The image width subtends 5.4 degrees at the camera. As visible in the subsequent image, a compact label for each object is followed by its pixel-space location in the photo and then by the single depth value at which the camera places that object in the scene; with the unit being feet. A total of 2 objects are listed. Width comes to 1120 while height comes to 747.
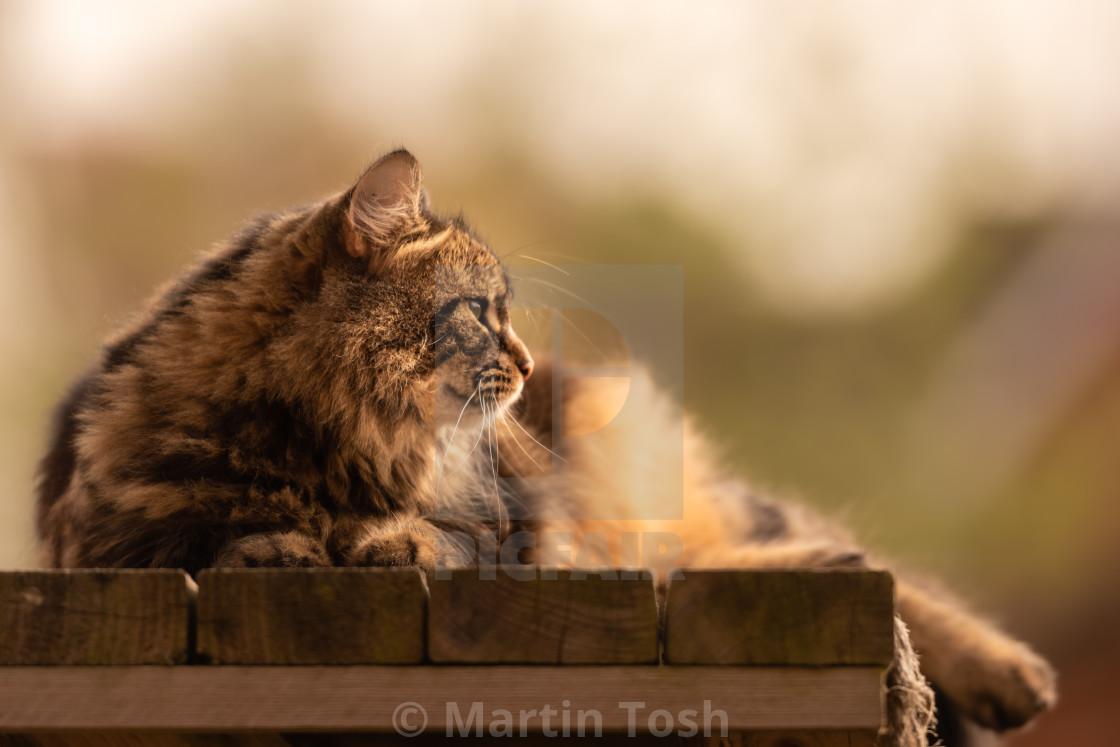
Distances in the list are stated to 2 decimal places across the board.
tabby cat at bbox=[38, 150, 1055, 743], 18.23
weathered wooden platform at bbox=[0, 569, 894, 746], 17.64
